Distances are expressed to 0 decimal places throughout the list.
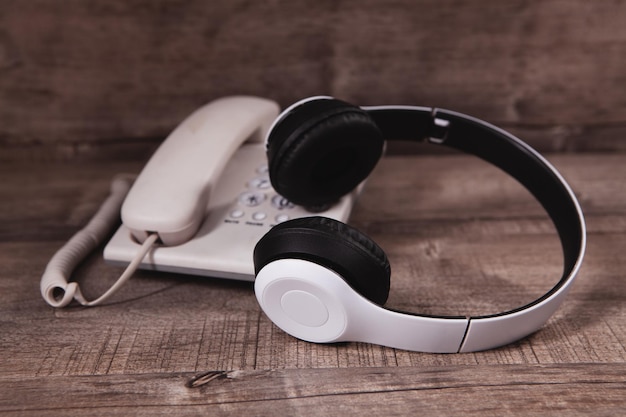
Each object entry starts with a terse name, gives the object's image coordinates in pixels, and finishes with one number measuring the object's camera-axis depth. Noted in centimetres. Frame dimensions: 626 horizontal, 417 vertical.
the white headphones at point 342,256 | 51
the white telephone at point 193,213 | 64
